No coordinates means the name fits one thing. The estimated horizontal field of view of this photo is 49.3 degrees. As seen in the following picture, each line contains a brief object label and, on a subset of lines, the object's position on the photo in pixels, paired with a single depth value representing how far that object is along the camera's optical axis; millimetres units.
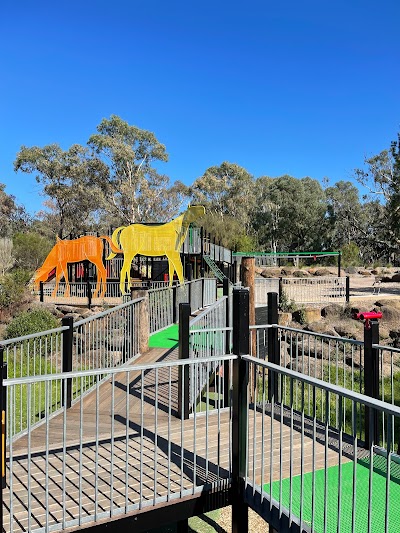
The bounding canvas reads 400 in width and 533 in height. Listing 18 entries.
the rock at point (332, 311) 18953
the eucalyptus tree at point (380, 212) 49781
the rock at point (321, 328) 16528
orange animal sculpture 20781
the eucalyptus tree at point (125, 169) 45219
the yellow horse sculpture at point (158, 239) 18312
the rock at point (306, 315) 17859
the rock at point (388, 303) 19483
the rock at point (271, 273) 35875
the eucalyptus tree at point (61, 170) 44906
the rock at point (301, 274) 34625
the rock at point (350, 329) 16031
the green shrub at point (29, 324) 13711
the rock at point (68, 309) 18797
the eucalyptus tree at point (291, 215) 57625
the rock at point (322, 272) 36344
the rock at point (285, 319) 17297
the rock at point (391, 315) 17484
